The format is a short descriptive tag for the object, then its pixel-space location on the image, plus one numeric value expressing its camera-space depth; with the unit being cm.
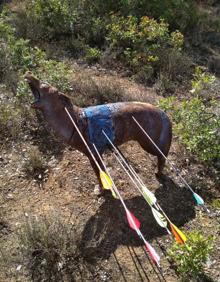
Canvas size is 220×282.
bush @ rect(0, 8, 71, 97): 329
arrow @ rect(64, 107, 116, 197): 198
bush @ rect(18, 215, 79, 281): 219
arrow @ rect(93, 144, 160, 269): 175
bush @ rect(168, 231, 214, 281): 208
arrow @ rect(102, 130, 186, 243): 187
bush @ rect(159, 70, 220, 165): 295
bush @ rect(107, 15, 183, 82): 415
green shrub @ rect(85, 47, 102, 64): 418
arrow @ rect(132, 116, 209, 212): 250
